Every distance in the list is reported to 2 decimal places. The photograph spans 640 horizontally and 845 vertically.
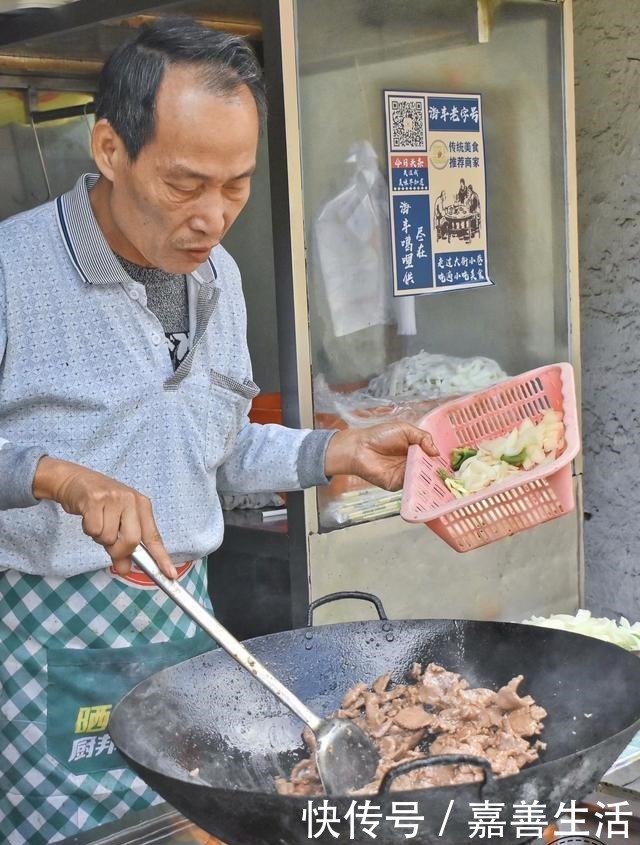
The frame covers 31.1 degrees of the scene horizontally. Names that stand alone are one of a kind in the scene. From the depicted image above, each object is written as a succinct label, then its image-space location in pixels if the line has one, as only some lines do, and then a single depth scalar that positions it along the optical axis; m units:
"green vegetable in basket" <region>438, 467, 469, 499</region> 2.63
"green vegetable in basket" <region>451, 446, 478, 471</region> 2.79
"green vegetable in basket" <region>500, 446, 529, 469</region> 2.73
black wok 1.62
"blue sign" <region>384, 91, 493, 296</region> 3.95
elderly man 2.16
